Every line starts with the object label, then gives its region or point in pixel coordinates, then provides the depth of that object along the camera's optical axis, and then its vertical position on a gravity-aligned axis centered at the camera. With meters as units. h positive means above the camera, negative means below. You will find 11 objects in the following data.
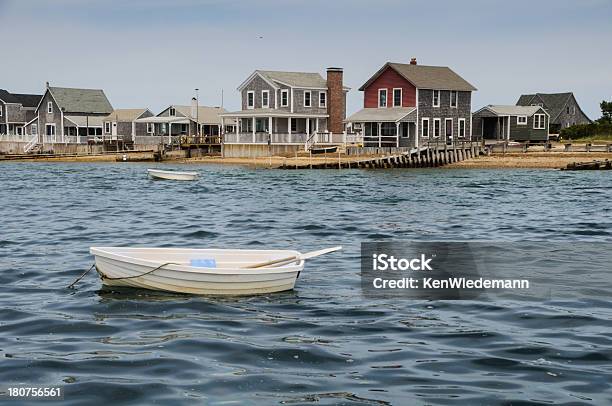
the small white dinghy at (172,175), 55.09 -2.28
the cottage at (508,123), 81.19 +1.43
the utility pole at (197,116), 92.07 +2.84
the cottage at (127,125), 101.00 +2.07
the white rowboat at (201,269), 14.96 -2.38
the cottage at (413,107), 72.19 +2.86
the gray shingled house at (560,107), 105.75 +3.86
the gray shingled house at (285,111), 75.81 +2.72
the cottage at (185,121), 96.38 +2.28
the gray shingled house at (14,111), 115.75 +4.40
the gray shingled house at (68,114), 105.12 +3.63
